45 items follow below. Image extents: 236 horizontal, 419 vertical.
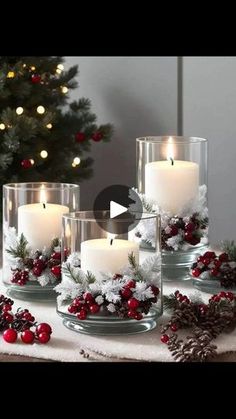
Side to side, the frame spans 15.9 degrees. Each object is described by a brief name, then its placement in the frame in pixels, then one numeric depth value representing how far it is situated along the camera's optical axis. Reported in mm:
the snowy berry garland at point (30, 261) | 1573
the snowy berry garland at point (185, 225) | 1692
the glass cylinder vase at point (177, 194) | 1706
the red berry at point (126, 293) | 1360
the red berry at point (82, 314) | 1358
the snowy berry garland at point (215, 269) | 1625
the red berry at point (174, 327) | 1391
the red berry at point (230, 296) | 1489
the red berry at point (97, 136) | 3186
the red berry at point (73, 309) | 1367
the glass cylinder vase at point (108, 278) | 1363
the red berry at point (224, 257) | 1637
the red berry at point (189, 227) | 1699
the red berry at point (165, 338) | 1336
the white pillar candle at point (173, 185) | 1738
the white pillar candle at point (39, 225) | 1615
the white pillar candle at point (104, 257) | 1393
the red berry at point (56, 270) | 1563
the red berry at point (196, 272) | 1625
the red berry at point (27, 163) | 2924
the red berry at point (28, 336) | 1340
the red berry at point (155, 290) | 1391
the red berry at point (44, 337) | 1336
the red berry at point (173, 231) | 1691
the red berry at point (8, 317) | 1400
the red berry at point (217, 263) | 1617
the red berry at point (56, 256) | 1595
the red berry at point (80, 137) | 3166
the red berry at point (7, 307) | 1427
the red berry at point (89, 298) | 1362
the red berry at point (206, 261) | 1621
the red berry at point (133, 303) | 1350
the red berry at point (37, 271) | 1568
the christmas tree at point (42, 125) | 2914
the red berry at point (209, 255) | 1637
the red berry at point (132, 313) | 1355
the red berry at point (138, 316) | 1362
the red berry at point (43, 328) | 1345
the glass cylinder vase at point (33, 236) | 1583
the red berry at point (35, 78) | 3008
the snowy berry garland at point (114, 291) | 1357
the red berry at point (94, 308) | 1354
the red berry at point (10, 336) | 1346
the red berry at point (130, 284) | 1371
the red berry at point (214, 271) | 1624
